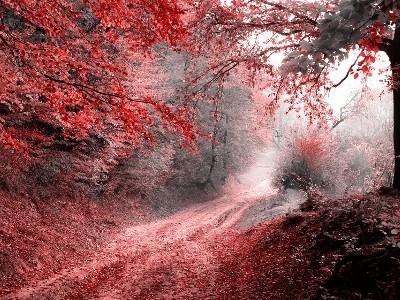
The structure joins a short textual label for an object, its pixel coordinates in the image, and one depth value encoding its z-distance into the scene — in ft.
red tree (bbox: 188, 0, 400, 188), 17.66
